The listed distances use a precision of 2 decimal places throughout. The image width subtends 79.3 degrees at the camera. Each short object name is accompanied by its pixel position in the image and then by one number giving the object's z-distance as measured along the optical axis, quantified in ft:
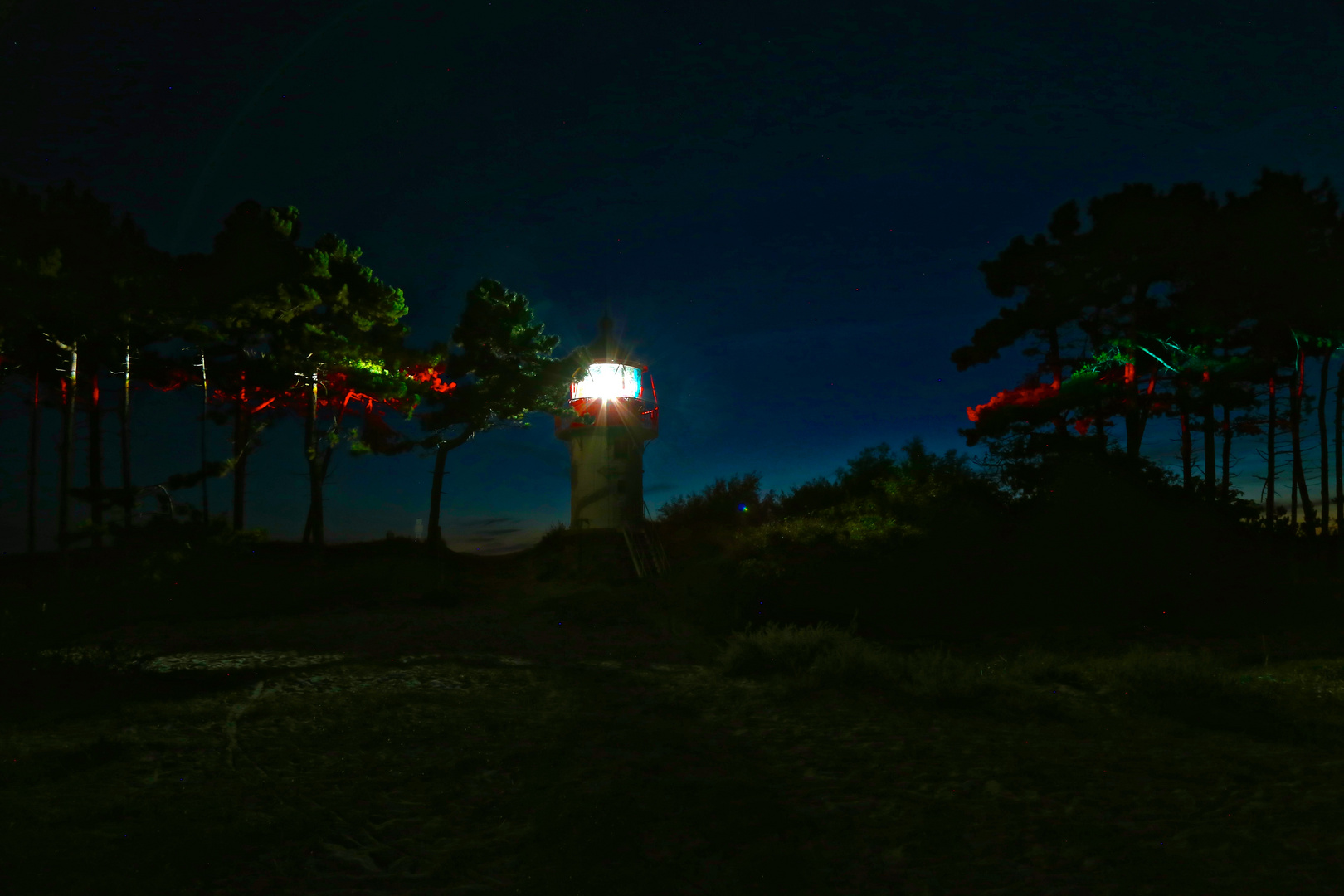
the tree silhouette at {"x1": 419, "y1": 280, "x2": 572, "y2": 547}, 98.84
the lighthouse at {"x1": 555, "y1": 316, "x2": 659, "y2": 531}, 105.91
